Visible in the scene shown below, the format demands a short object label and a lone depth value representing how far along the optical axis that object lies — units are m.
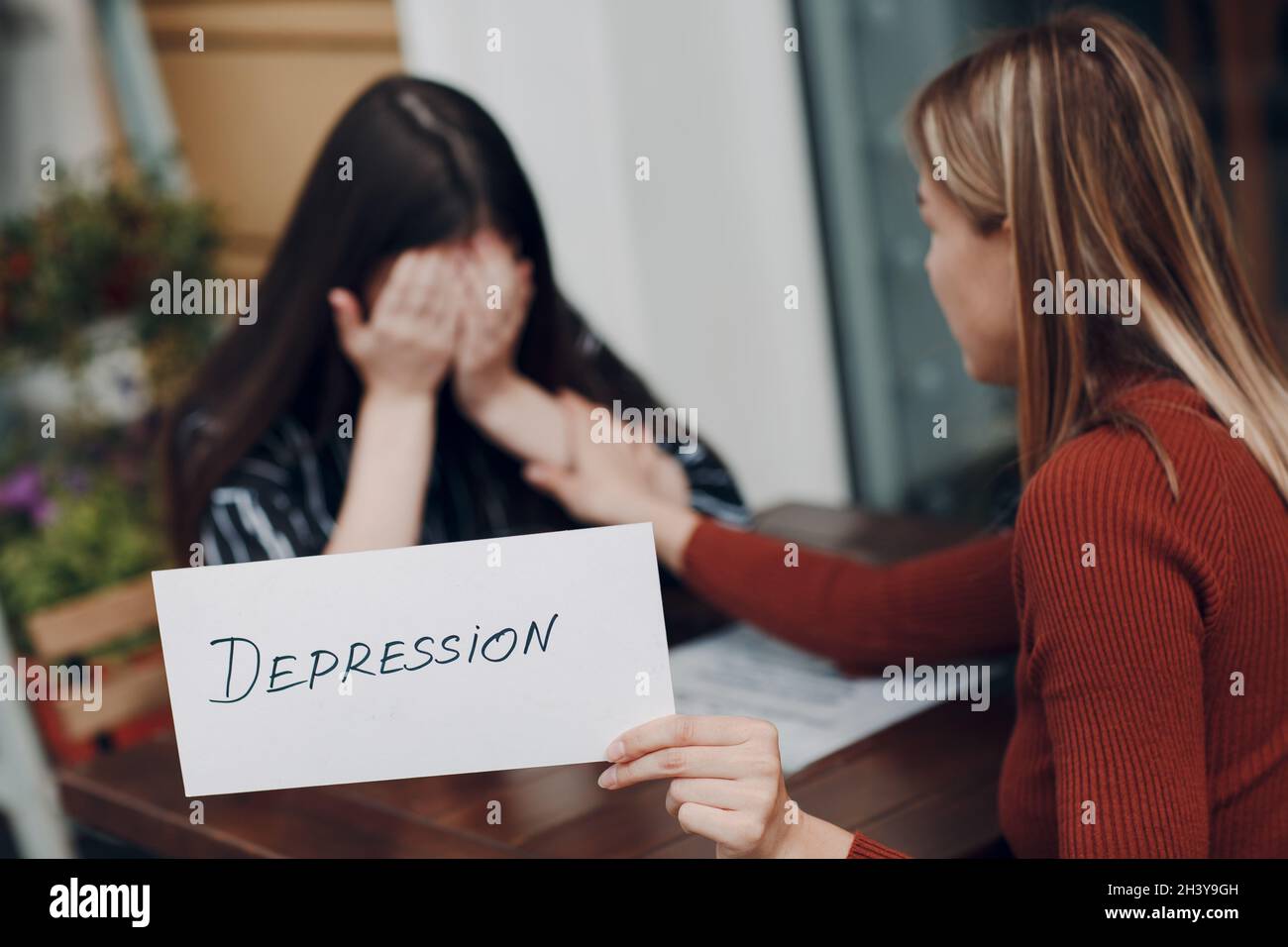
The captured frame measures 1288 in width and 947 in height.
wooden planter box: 1.70
